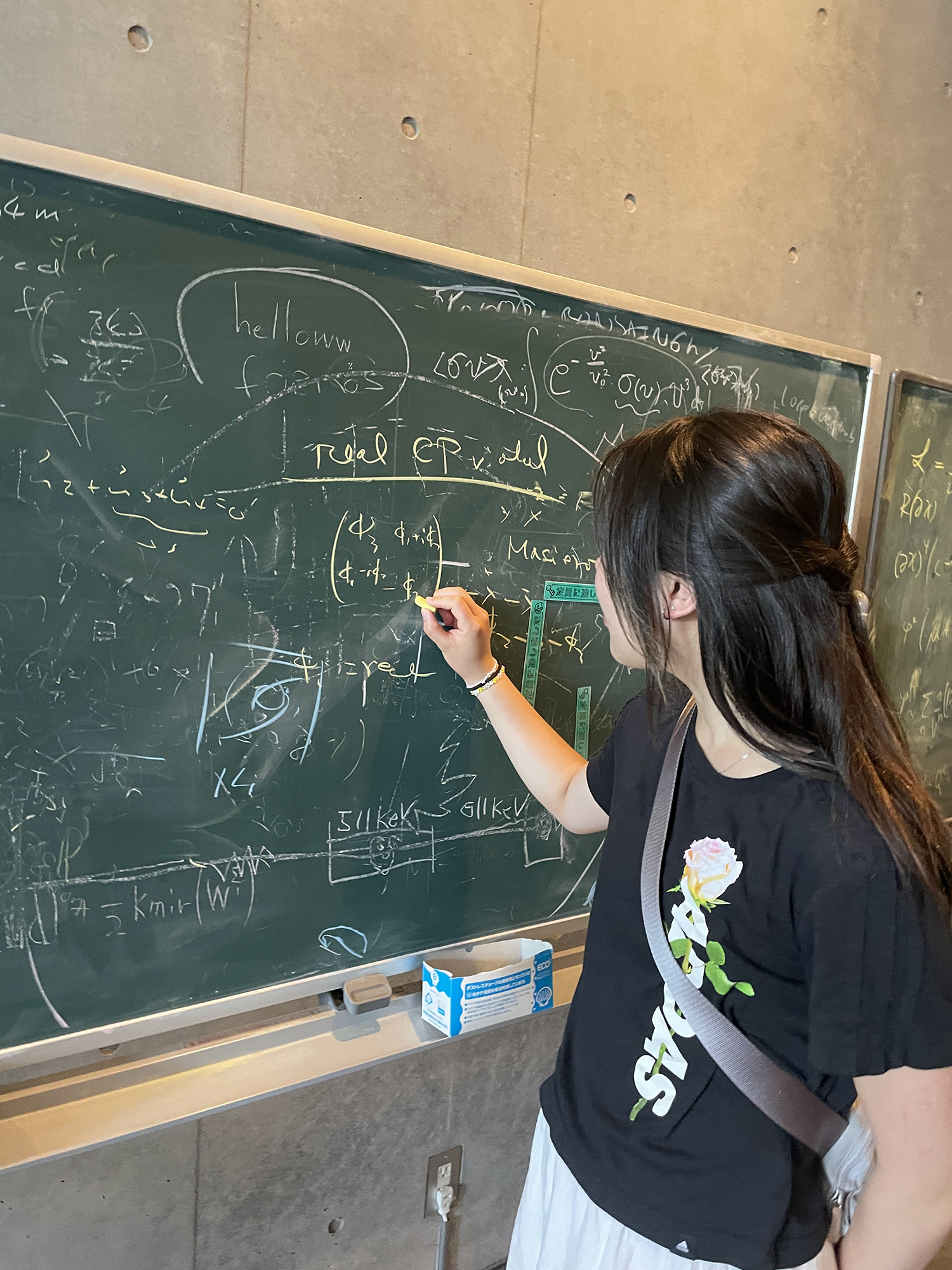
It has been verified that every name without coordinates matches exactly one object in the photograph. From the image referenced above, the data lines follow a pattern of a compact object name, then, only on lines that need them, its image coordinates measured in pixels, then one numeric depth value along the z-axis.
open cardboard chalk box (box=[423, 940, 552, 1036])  1.55
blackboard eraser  1.51
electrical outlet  1.91
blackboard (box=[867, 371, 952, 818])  2.26
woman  0.90
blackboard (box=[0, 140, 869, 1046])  1.19
